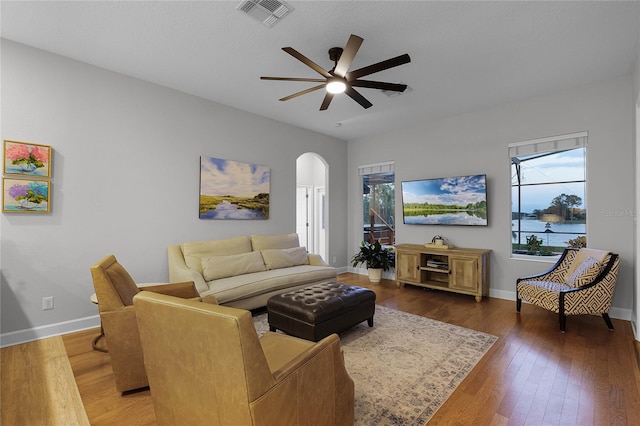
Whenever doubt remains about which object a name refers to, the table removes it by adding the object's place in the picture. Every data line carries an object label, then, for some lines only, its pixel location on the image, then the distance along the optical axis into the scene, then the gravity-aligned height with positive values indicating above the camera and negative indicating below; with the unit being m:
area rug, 1.93 -1.26
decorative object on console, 4.82 -0.50
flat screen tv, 4.63 +0.21
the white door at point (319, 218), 7.72 -0.13
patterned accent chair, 3.12 -0.84
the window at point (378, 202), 6.01 +0.24
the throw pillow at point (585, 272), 3.15 -0.63
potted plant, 5.50 -0.85
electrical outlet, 3.01 -0.92
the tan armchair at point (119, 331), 2.01 -0.81
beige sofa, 3.47 -0.76
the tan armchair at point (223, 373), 1.08 -0.66
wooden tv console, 4.36 -0.86
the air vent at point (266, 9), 2.31 +1.62
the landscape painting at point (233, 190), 4.24 +0.35
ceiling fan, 2.38 +1.24
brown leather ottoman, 2.71 -0.94
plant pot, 5.52 -1.14
